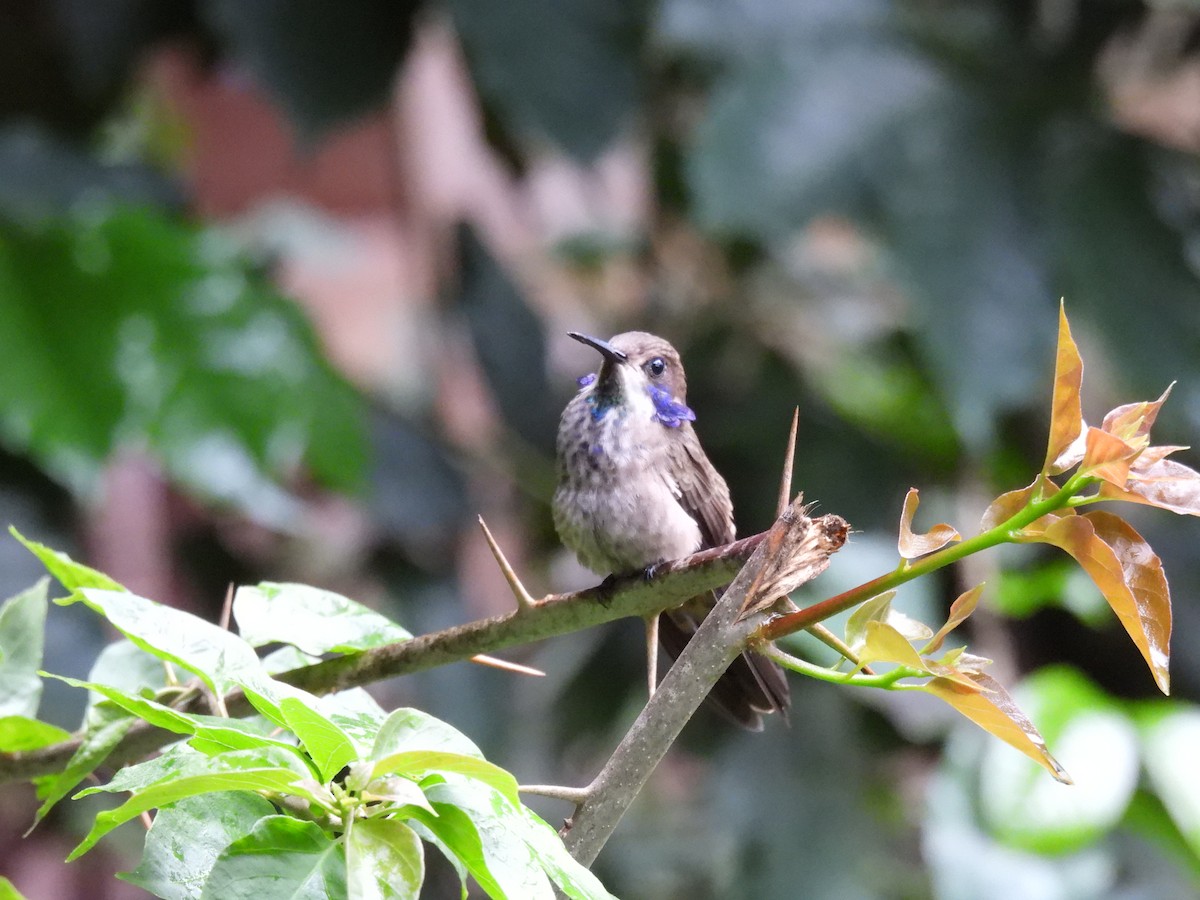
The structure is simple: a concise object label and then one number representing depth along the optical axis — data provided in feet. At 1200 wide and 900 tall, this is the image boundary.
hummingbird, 17.13
